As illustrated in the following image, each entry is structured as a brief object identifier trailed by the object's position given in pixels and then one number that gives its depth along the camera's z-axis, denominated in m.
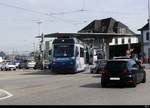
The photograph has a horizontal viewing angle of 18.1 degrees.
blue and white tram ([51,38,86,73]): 44.88
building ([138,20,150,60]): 99.44
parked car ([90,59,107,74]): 45.69
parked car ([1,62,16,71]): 73.62
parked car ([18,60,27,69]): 79.81
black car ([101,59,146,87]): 25.34
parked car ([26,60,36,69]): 77.75
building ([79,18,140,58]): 134.88
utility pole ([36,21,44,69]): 62.06
